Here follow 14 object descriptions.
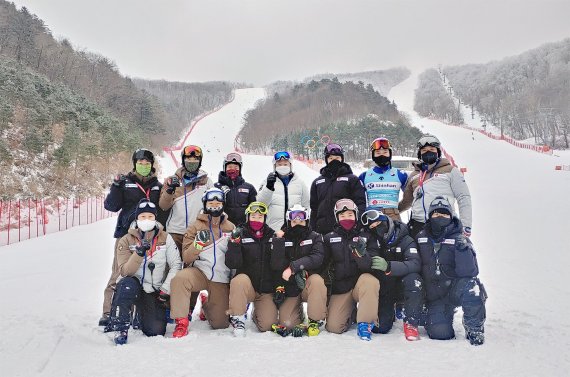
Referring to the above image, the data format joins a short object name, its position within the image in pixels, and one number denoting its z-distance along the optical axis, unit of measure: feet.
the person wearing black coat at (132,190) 16.26
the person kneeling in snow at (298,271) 14.38
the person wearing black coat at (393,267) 13.96
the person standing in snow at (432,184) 15.46
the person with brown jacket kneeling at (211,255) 15.08
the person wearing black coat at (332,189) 16.48
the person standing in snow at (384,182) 16.34
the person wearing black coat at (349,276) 13.91
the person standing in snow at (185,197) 16.72
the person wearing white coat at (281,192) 17.52
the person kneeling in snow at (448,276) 13.15
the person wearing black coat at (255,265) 14.57
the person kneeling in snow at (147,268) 14.01
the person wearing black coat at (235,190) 17.28
